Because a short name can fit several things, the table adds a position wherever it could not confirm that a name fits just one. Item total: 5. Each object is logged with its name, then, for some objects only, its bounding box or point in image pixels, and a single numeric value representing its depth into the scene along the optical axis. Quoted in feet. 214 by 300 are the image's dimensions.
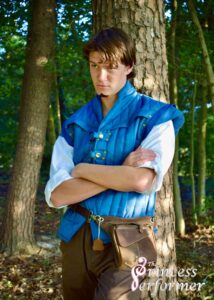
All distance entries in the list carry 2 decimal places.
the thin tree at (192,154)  26.98
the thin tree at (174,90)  22.05
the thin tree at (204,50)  15.92
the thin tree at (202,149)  27.71
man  7.02
